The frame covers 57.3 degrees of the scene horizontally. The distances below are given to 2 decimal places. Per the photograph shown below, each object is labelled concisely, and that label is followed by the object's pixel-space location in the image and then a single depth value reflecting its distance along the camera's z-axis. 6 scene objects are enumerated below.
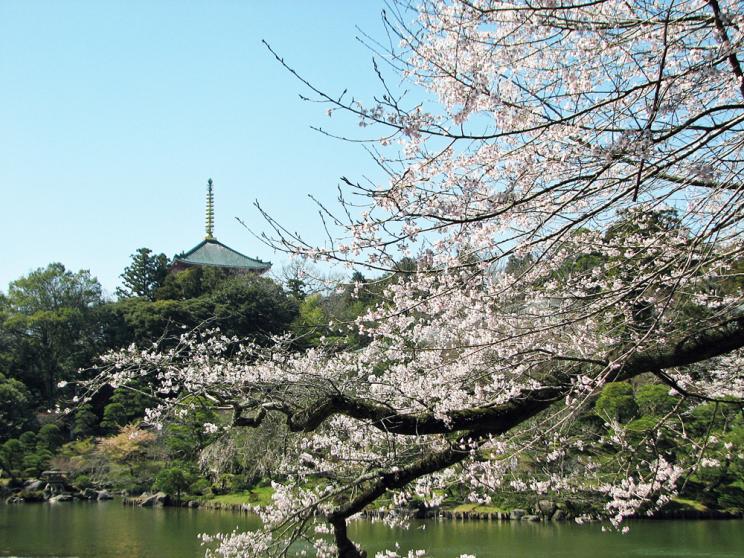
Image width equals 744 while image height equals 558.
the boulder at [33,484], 18.77
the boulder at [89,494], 18.98
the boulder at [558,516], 12.71
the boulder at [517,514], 13.03
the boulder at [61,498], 18.33
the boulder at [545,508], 12.75
